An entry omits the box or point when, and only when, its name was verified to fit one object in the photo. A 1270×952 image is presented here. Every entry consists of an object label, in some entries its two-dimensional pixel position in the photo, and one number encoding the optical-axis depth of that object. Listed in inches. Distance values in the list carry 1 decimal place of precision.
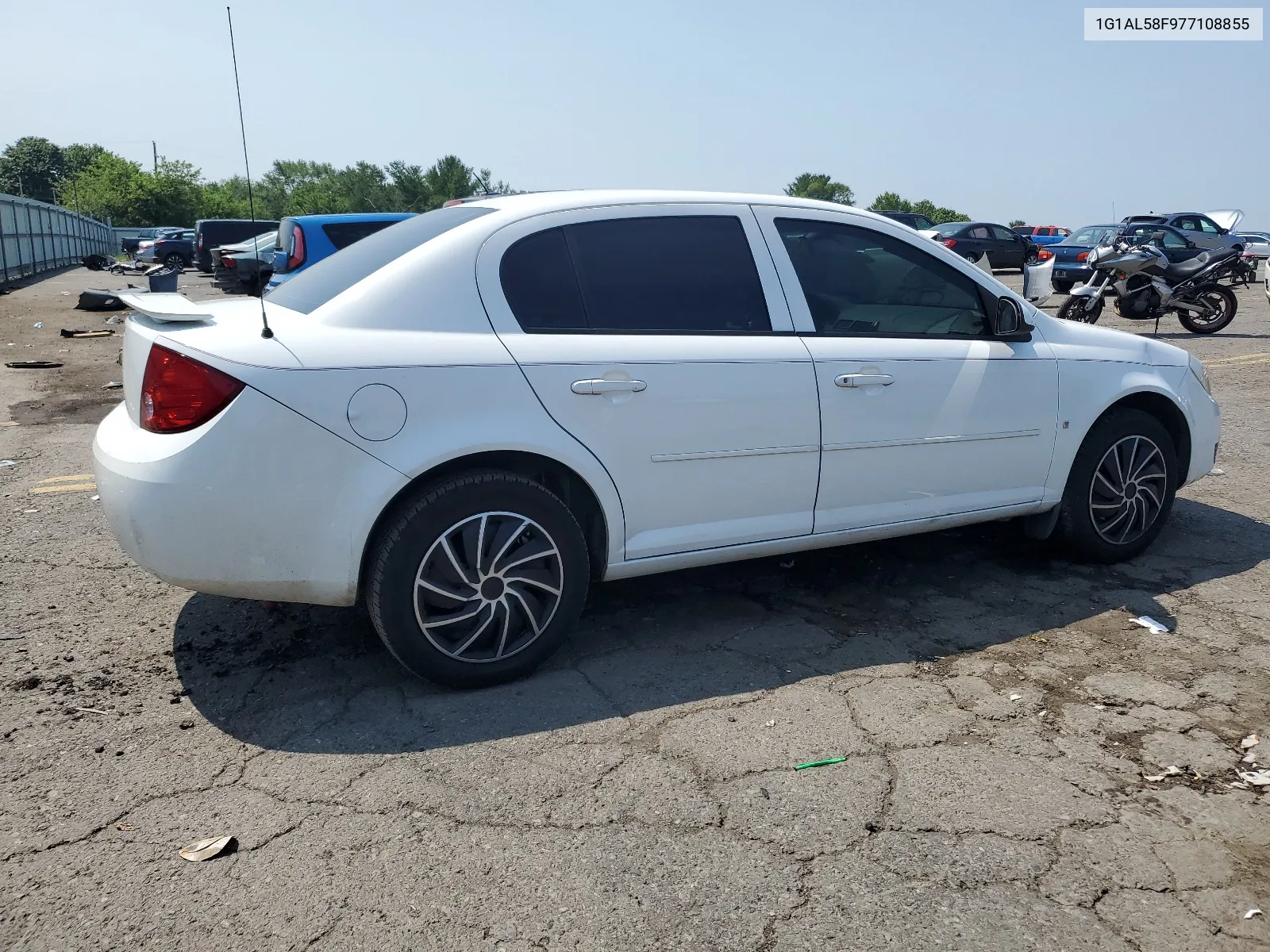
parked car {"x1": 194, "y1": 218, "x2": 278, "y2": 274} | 1135.6
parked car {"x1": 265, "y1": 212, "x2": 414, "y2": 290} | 499.8
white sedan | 125.6
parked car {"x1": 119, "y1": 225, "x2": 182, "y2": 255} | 1887.2
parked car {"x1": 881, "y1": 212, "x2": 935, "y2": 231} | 1157.9
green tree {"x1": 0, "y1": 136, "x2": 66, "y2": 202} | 4347.9
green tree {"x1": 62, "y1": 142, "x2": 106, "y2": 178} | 4630.9
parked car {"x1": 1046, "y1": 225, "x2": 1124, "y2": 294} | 912.9
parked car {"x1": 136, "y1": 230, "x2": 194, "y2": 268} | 1493.6
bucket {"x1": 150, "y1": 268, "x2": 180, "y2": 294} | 390.6
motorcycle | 563.5
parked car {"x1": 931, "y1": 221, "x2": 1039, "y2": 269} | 1031.0
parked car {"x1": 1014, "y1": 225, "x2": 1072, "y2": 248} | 1475.1
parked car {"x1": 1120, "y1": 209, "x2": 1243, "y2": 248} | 933.2
